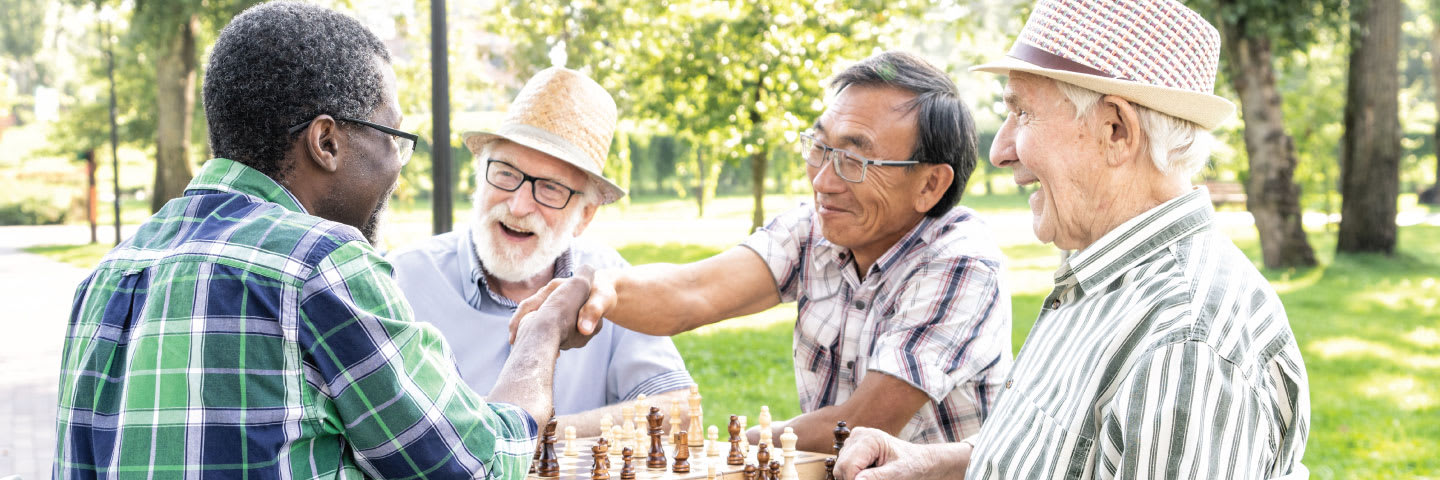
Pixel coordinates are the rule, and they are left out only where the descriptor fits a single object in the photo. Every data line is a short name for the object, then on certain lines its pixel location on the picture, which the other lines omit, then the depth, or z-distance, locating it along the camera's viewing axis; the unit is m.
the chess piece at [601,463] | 2.87
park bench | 38.62
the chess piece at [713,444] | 3.10
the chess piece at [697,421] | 3.27
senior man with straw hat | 3.93
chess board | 2.92
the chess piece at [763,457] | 2.88
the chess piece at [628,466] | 2.86
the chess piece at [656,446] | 3.01
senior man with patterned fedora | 1.84
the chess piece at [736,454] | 3.00
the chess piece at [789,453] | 2.85
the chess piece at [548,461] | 2.90
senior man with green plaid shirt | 1.91
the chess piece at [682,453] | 2.97
